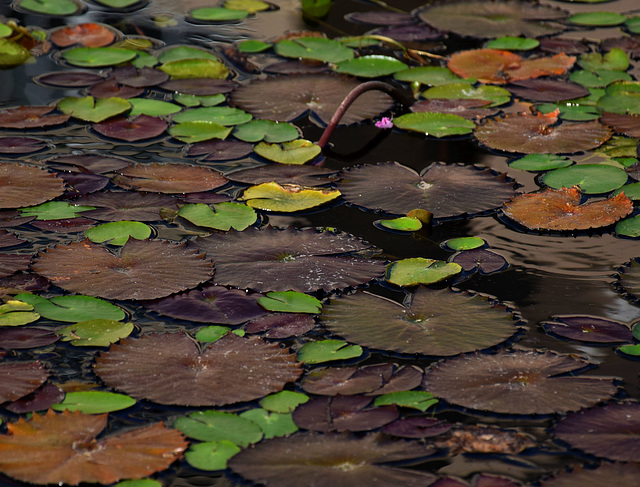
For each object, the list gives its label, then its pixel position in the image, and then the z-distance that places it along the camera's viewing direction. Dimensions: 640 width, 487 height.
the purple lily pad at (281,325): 3.86
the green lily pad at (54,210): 4.78
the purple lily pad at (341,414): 3.25
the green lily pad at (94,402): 3.34
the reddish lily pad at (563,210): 4.77
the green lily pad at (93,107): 5.97
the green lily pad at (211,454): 3.08
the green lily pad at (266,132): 5.75
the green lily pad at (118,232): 4.54
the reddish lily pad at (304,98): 6.15
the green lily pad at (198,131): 5.73
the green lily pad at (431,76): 6.70
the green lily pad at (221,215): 4.72
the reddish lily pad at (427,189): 4.98
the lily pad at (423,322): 3.77
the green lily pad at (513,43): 7.32
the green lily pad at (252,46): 7.29
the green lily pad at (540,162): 5.41
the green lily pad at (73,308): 3.93
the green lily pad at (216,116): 5.96
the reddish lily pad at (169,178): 5.10
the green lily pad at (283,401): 3.37
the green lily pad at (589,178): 5.14
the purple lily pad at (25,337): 3.74
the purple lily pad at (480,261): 4.39
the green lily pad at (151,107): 6.05
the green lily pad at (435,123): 5.93
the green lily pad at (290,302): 4.01
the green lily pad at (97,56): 6.88
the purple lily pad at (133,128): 5.74
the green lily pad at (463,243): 4.59
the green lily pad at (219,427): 3.20
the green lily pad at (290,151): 5.50
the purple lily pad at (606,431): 3.12
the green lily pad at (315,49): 7.14
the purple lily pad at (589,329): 3.85
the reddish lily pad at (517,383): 3.39
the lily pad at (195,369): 3.43
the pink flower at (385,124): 6.08
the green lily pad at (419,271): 4.23
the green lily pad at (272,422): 3.22
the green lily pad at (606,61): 6.95
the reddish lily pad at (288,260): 4.21
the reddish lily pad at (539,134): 5.67
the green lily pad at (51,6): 7.85
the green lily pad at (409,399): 3.39
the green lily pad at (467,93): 6.41
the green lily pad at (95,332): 3.76
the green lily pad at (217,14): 8.02
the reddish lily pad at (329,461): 2.96
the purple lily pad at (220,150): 5.52
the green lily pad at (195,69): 6.73
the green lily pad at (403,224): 4.75
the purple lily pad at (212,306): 3.96
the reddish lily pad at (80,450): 2.99
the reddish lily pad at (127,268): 4.12
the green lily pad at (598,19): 7.88
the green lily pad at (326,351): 3.68
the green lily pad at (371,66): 6.86
